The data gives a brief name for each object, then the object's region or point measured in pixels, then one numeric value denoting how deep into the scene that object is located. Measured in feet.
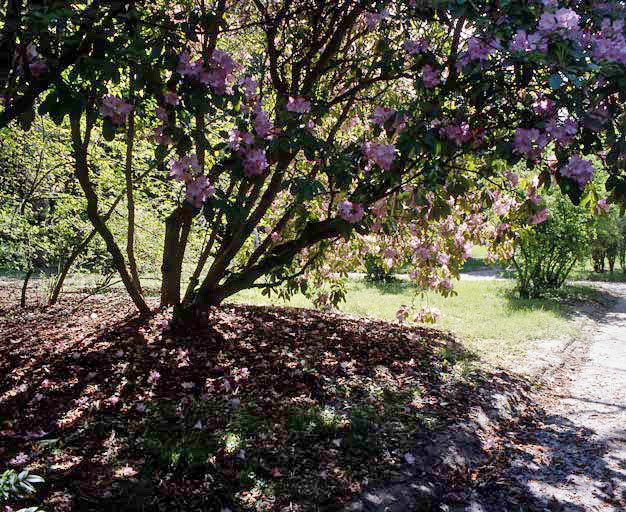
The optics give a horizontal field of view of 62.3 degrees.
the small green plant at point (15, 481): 5.02
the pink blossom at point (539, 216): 13.33
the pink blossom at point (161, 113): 9.05
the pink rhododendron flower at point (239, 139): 9.04
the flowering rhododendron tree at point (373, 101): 8.21
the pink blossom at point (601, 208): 12.56
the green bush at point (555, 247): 40.88
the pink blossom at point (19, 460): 9.23
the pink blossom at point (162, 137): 9.46
